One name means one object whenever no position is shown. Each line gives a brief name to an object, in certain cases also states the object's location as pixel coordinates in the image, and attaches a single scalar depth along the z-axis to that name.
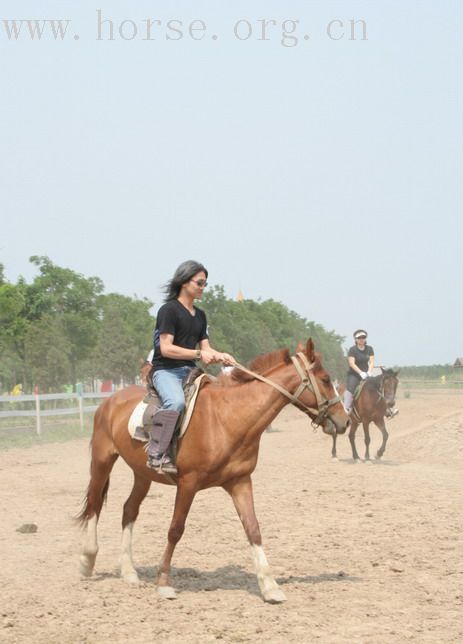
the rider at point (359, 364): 19.48
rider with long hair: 7.55
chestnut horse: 7.49
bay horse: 20.34
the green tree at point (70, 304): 46.72
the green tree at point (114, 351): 47.94
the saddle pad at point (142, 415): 7.66
